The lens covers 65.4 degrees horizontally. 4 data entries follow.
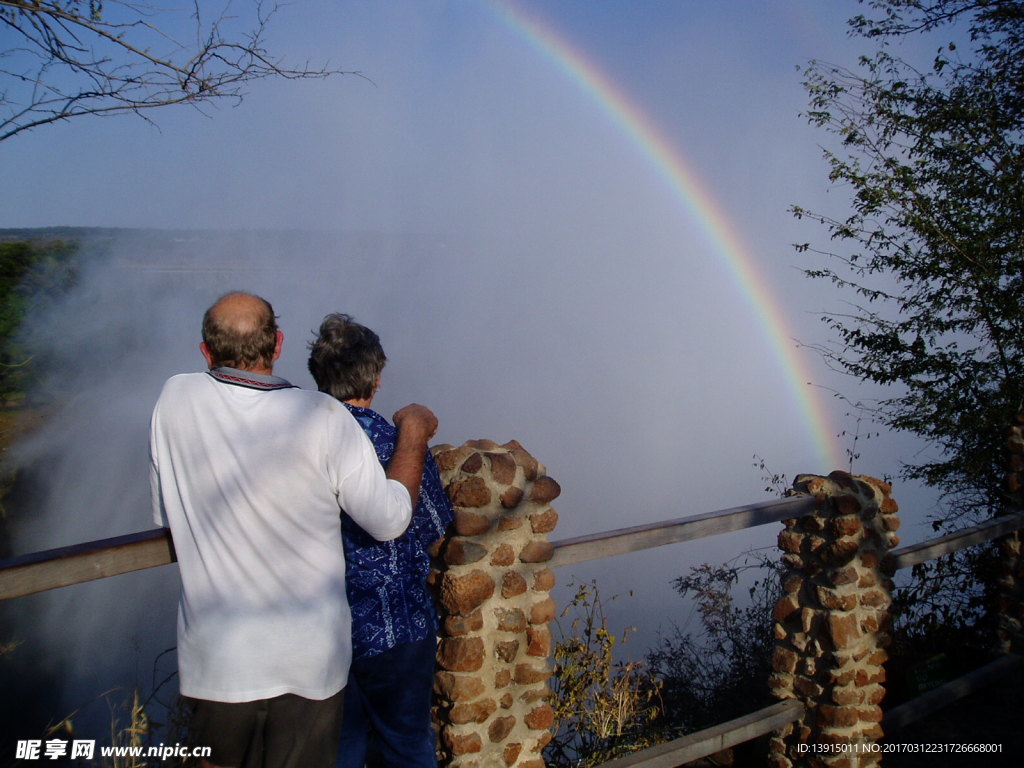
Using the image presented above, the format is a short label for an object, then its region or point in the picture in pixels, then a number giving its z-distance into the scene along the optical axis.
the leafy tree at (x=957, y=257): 6.05
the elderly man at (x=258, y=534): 1.77
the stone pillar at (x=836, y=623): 3.28
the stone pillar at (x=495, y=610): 2.34
